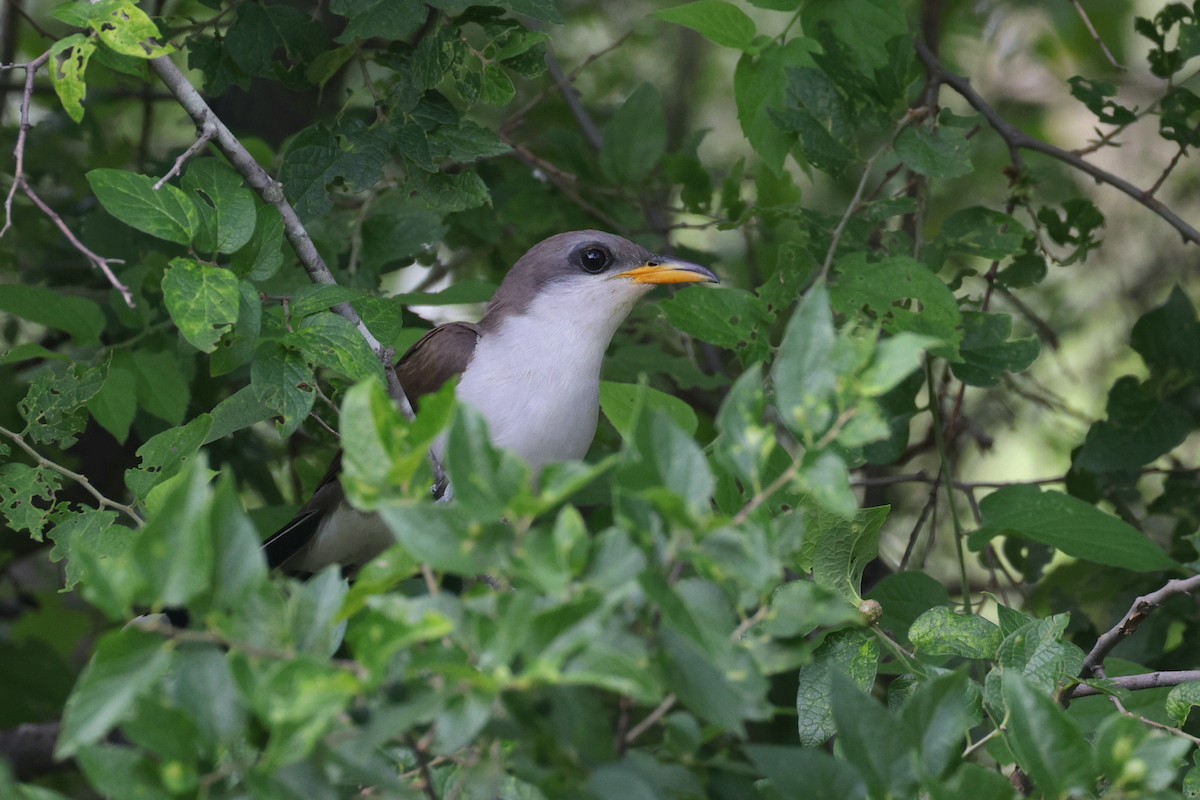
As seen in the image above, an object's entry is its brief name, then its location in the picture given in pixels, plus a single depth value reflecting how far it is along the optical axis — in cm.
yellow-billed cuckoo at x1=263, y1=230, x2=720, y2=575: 766
